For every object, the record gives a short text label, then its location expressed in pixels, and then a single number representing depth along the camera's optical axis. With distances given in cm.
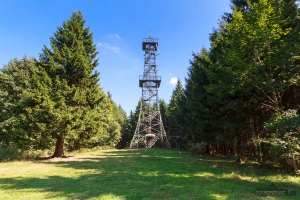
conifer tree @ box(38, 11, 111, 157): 1119
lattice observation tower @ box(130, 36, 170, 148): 2634
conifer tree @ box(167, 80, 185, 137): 2075
